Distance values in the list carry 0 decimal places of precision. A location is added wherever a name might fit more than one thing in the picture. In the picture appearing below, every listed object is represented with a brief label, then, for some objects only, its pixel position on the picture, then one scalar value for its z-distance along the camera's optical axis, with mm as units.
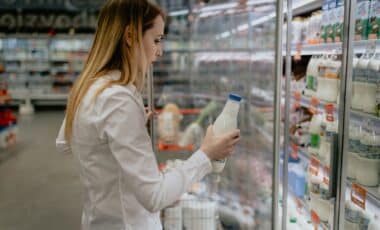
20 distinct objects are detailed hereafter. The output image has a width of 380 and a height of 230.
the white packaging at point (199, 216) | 2859
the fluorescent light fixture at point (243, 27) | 3176
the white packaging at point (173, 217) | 2818
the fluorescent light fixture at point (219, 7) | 3324
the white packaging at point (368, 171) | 2250
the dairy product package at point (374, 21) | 2168
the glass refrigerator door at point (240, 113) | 2760
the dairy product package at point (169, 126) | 3586
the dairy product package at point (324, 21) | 2812
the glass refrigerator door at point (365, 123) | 2203
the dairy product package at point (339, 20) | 2561
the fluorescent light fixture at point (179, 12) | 4504
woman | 1218
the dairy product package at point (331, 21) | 2684
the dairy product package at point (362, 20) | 2252
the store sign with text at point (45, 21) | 13602
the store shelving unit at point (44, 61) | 13648
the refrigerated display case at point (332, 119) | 1883
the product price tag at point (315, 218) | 2834
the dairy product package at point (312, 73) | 3000
